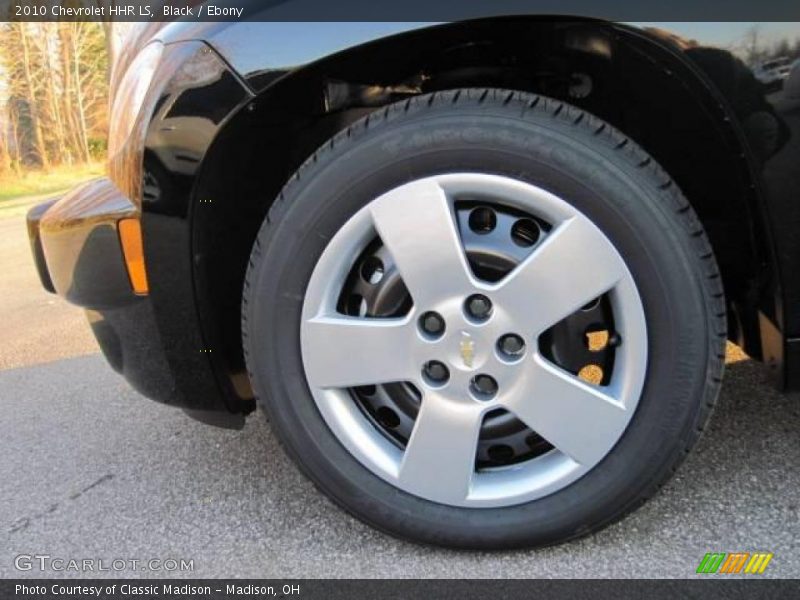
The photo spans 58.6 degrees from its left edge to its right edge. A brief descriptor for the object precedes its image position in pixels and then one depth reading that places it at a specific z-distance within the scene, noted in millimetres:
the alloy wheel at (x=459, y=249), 1520
